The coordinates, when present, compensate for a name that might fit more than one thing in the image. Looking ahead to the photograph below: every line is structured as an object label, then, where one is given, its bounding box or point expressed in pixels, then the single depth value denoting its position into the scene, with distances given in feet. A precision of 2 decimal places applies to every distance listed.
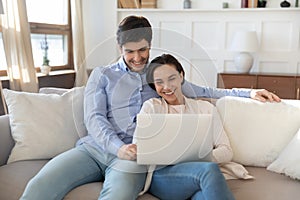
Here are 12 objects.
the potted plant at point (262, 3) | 13.28
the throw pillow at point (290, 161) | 5.29
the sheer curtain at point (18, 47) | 10.17
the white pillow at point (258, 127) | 5.88
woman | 4.43
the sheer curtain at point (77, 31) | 13.67
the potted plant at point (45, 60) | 12.02
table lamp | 12.63
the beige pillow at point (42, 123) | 6.04
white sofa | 5.55
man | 4.86
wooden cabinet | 11.94
